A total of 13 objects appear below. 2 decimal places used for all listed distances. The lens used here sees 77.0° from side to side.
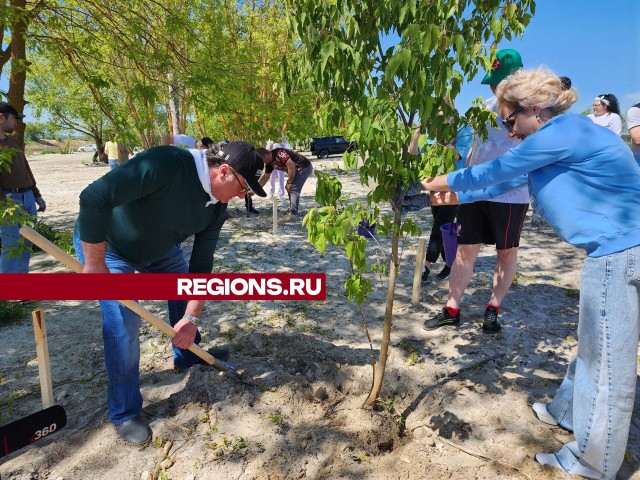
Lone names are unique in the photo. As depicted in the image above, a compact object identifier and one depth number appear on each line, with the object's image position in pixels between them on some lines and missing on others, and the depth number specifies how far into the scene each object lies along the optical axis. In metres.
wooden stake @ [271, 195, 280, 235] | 6.99
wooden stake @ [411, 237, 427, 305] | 3.99
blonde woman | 1.76
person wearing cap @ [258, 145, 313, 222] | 7.33
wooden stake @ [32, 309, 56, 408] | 2.35
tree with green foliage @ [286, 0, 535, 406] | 1.66
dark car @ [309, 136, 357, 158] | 29.89
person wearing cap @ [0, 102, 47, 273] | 3.79
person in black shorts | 3.22
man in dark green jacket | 1.95
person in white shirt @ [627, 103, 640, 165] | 3.64
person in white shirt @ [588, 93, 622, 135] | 5.53
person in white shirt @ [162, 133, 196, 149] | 6.27
